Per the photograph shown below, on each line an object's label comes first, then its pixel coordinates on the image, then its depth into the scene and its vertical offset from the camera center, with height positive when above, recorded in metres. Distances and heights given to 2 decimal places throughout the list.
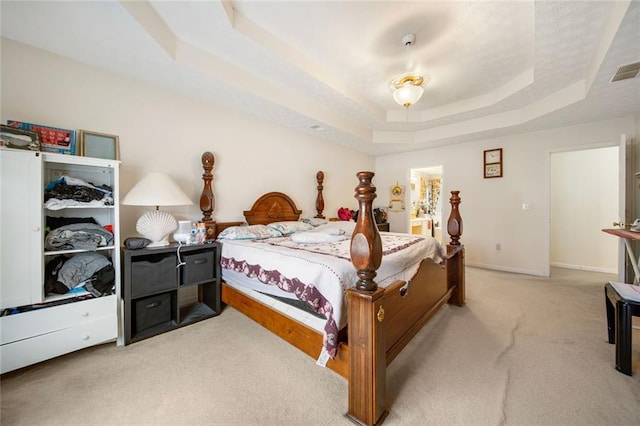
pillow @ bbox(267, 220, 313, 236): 3.10 -0.20
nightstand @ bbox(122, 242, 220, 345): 1.98 -0.64
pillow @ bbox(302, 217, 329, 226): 3.78 -0.15
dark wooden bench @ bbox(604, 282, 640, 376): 1.54 -0.74
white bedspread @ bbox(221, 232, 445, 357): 1.42 -0.40
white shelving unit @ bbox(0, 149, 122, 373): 1.49 -0.48
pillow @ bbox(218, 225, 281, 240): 2.65 -0.24
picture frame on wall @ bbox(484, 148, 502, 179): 4.25 +0.86
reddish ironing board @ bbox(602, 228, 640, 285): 2.34 -0.23
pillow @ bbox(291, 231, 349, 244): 2.39 -0.26
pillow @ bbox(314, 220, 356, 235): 3.28 -0.20
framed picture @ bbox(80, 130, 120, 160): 2.03 +0.58
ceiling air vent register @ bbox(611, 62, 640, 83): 2.13 +1.26
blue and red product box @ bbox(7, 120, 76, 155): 1.81 +0.59
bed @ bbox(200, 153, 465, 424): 1.18 -0.62
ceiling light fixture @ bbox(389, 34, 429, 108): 2.43 +1.26
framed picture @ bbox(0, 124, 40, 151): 1.59 +0.50
